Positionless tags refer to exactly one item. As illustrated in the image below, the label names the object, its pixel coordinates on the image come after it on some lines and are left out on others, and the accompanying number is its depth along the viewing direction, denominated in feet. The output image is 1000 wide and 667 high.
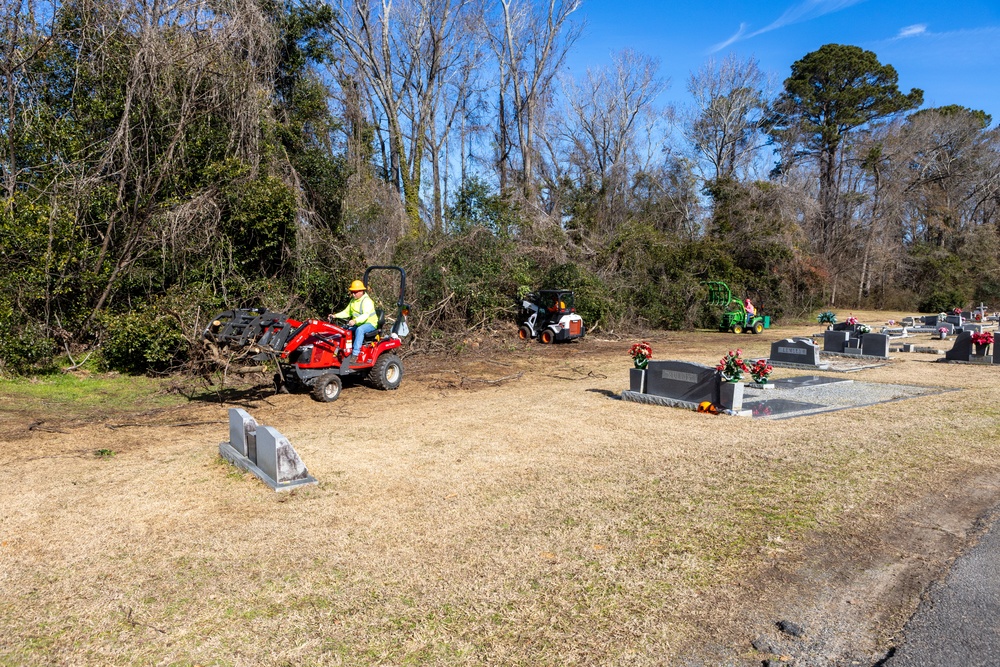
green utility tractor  72.18
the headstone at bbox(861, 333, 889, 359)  46.80
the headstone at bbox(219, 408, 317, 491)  16.78
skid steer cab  56.95
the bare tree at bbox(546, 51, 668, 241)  107.65
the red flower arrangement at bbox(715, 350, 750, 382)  26.37
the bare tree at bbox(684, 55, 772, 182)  108.88
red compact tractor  27.73
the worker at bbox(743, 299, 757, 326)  72.43
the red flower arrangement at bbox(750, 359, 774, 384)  31.68
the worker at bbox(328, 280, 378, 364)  31.14
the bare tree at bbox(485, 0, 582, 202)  96.63
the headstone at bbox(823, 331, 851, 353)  48.80
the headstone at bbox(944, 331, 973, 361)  44.45
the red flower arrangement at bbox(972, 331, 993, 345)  44.04
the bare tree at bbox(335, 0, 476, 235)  79.00
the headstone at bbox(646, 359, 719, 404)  27.07
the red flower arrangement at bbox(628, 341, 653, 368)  29.89
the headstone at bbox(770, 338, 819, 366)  42.24
